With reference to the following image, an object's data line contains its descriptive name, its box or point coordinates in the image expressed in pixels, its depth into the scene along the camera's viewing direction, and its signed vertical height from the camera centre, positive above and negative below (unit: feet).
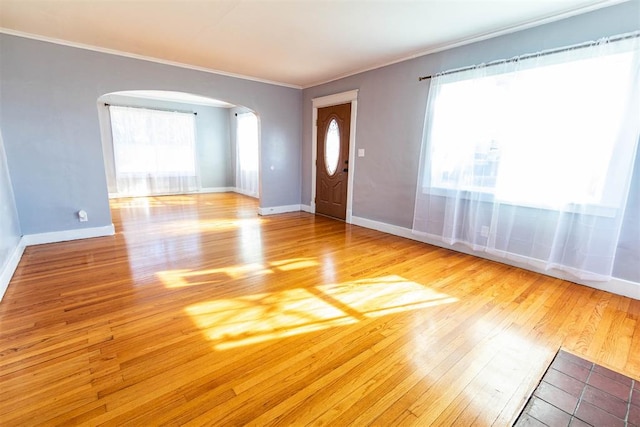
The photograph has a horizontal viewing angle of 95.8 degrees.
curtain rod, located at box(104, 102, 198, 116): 23.22 +4.32
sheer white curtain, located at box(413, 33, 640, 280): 8.28 +0.52
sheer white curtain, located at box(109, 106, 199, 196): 24.21 +0.67
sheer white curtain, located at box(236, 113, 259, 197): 26.13 +0.69
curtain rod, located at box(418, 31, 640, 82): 8.00 +3.76
